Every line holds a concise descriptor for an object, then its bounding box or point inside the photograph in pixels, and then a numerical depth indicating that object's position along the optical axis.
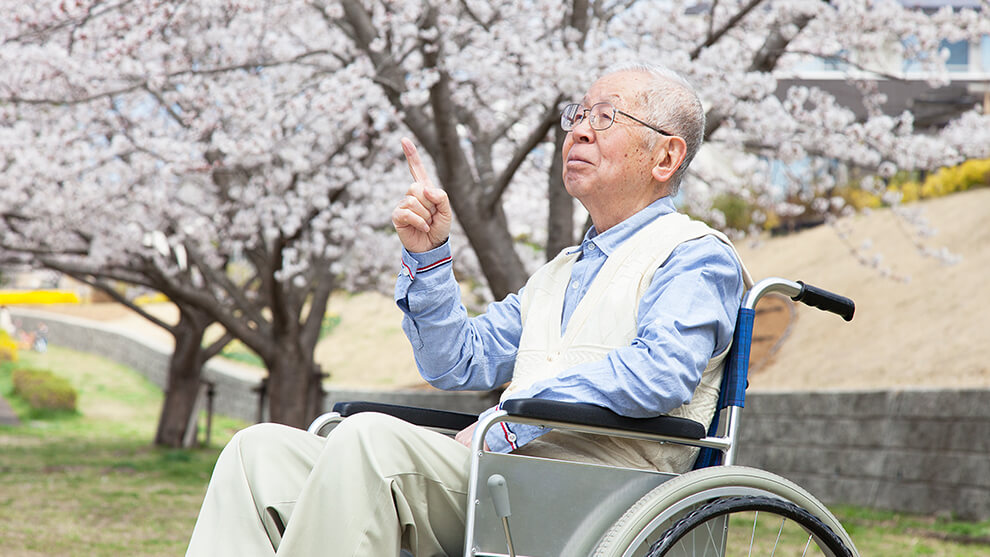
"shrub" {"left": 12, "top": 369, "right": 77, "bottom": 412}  13.51
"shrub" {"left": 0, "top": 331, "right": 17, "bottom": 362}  17.64
